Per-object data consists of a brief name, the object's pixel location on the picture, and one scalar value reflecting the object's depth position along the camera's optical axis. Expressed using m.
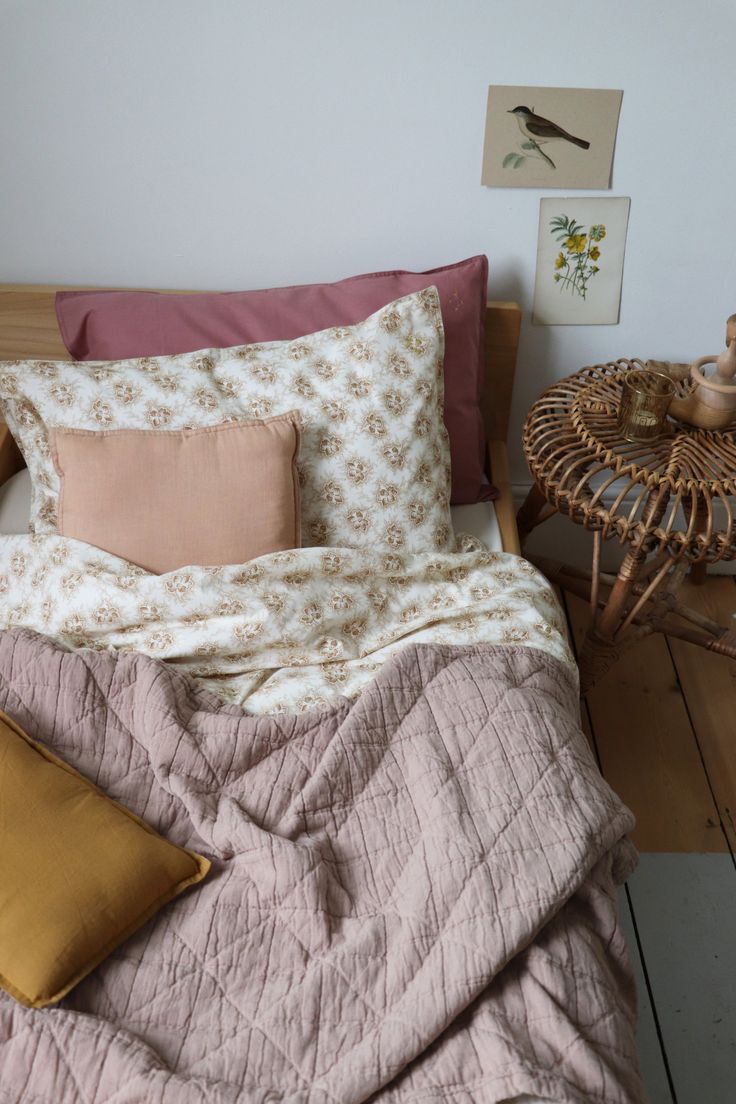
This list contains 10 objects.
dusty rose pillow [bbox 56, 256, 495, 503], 1.67
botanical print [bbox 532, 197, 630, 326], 1.80
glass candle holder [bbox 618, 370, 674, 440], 1.54
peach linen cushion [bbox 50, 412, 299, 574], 1.42
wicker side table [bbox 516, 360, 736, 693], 1.50
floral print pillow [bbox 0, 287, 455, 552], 1.51
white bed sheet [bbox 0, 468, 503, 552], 1.67
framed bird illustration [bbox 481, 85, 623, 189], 1.68
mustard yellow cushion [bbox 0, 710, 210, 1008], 0.98
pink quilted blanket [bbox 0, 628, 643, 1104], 0.94
